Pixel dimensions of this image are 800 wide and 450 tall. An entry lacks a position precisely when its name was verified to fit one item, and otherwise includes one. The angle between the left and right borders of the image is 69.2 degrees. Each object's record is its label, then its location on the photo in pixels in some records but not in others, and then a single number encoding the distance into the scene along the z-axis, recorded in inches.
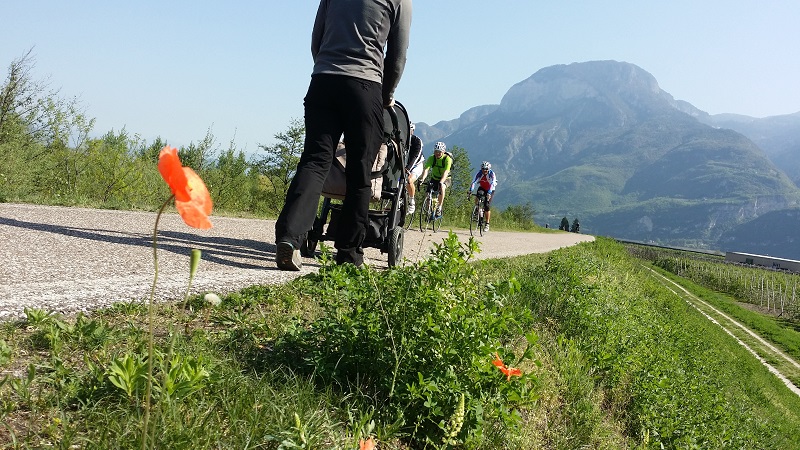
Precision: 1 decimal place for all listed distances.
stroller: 207.9
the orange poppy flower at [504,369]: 89.3
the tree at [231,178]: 724.0
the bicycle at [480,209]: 698.8
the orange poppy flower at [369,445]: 48.4
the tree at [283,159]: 800.4
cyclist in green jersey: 601.0
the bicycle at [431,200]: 612.4
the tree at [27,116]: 464.4
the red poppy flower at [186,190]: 32.9
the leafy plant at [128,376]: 68.0
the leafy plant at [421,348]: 95.0
